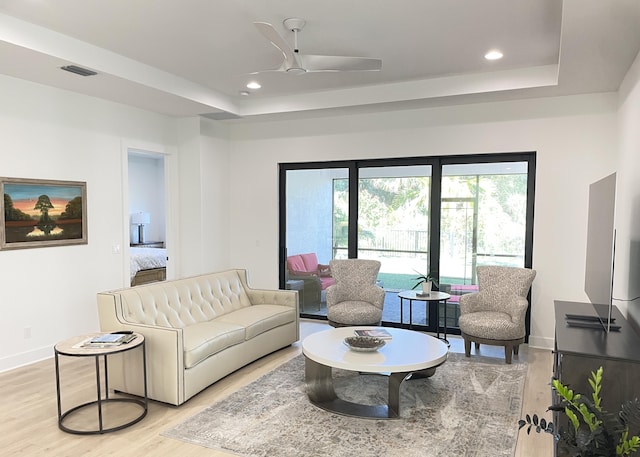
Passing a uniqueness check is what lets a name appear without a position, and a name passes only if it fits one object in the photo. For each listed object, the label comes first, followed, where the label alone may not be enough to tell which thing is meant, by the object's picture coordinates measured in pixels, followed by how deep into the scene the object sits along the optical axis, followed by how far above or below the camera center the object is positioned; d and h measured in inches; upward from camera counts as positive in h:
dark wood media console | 94.9 -33.9
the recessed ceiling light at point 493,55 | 160.9 +58.6
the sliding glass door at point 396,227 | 226.1 -9.0
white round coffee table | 128.1 -45.3
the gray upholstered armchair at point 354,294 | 195.3 -41.0
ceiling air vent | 156.0 +50.0
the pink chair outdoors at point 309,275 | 251.0 -38.3
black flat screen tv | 115.7 -11.3
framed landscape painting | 166.4 -2.5
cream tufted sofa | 134.1 -43.5
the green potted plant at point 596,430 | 64.6 -33.2
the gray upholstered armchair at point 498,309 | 172.6 -41.7
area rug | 112.0 -60.8
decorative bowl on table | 138.4 -43.2
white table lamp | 379.6 -11.6
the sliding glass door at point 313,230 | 247.0 -12.0
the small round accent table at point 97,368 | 116.8 -48.5
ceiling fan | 133.1 +46.0
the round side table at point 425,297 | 191.5 -38.4
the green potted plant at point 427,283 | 198.1 -33.5
